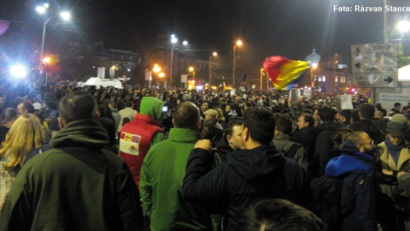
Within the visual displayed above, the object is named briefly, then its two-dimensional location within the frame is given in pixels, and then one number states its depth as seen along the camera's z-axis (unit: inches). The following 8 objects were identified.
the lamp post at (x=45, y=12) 699.7
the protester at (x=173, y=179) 109.7
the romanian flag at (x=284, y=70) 446.8
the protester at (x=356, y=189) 130.5
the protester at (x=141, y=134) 152.9
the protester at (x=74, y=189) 80.6
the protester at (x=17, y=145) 136.1
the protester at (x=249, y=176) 84.2
